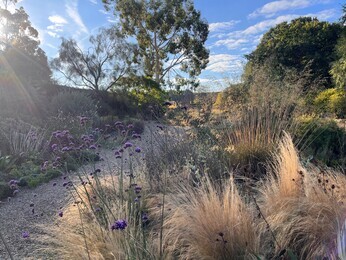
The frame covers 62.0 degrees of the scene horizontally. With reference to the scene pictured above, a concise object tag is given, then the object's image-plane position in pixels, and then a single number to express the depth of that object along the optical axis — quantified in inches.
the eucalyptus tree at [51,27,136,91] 733.9
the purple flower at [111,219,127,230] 46.0
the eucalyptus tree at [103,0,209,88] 755.4
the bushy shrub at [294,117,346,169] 163.3
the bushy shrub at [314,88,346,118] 391.9
